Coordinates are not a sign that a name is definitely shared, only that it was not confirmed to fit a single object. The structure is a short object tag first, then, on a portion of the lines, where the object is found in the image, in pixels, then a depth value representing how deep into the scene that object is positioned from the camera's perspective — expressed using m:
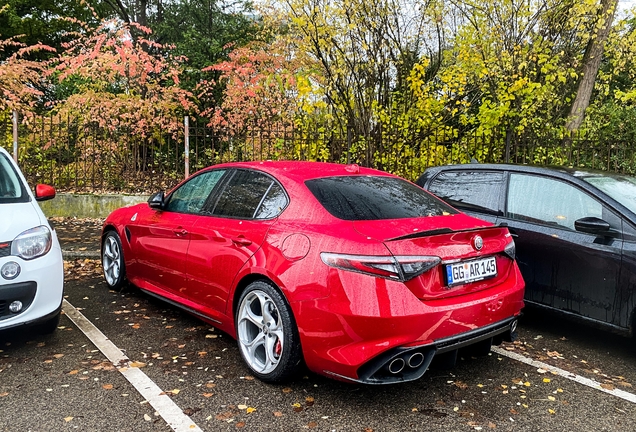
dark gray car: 3.79
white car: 3.52
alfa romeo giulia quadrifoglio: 2.82
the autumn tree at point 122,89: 12.05
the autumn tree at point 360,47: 8.97
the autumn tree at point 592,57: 9.50
